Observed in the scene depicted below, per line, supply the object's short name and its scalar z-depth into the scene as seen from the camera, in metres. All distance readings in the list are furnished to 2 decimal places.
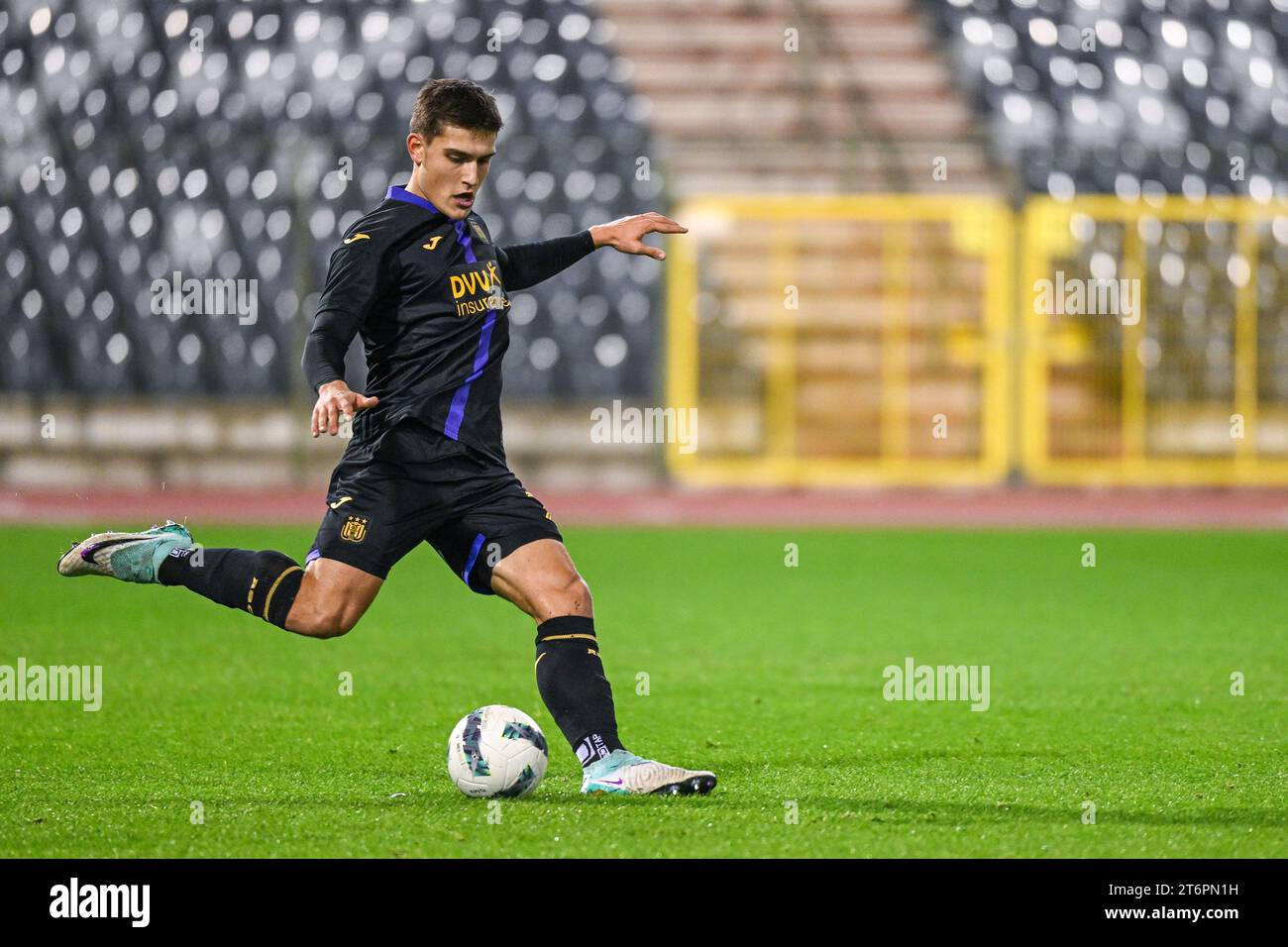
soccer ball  9.02
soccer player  9.35
